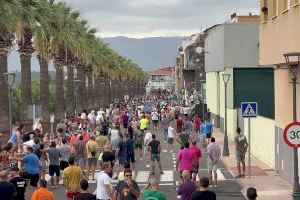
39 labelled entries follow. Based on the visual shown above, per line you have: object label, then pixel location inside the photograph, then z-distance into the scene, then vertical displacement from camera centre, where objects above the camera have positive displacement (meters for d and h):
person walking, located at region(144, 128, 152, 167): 30.16 -2.59
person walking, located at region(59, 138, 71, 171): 24.34 -2.56
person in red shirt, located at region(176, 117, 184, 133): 42.33 -2.98
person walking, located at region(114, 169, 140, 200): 14.27 -2.17
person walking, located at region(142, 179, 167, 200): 13.36 -2.10
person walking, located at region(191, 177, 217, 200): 12.92 -2.05
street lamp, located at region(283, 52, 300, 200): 16.96 -2.13
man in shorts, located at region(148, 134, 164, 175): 26.64 -2.67
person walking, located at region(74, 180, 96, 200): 13.53 -2.15
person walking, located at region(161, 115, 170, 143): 41.75 -2.89
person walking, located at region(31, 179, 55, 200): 14.79 -2.31
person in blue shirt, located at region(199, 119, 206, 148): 37.07 -3.16
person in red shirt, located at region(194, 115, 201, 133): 44.03 -3.03
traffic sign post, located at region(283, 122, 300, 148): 16.06 -1.39
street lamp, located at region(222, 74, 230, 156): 34.65 -3.50
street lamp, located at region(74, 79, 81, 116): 59.31 -1.21
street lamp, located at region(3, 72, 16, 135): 27.81 -0.15
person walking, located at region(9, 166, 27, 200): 17.03 -2.39
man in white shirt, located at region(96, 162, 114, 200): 16.06 -2.39
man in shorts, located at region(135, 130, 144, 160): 34.54 -3.14
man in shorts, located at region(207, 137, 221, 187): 23.89 -2.68
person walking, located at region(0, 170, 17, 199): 14.89 -2.20
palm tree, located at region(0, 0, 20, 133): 28.82 +0.98
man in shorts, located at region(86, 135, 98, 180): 25.83 -2.69
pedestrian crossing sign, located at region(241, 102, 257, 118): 25.55 -1.28
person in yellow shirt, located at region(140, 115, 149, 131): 40.06 -2.70
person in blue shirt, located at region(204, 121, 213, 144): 36.34 -2.76
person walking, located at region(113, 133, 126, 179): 26.50 -2.75
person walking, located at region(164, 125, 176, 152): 36.56 -3.01
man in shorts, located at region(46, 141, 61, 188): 23.77 -2.64
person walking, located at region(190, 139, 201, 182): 22.42 -2.55
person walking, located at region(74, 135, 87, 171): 25.88 -2.61
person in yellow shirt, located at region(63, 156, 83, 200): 18.26 -2.48
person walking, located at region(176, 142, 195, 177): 22.17 -2.49
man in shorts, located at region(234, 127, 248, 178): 25.48 -2.51
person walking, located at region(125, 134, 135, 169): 27.02 -2.70
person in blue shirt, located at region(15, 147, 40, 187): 20.86 -2.50
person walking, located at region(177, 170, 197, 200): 14.85 -2.25
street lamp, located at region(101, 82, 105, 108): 94.00 -2.09
